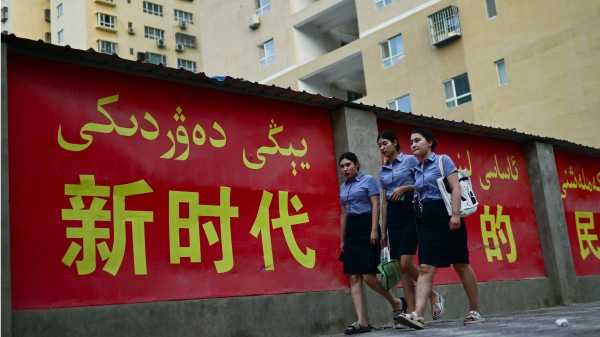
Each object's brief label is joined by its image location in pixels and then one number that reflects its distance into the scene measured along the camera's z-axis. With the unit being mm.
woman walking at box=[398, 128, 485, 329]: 6074
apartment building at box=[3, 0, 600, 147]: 20766
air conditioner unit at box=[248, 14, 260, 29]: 31609
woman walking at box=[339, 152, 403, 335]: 6641
